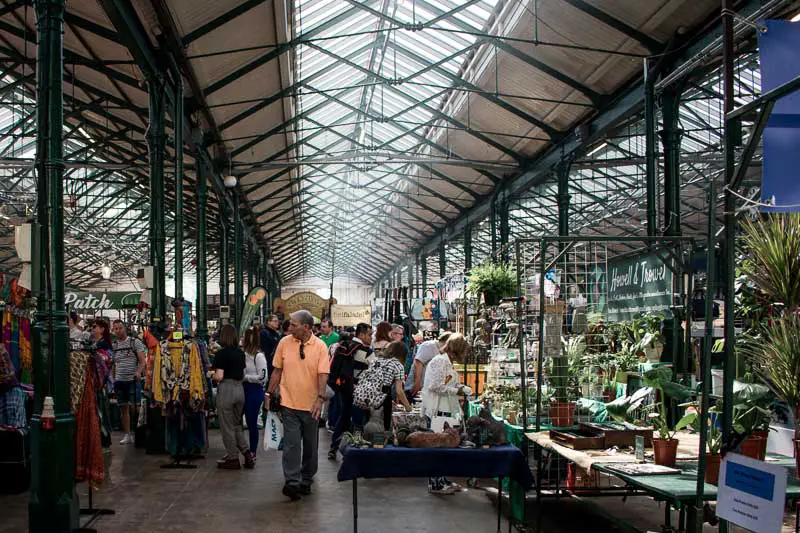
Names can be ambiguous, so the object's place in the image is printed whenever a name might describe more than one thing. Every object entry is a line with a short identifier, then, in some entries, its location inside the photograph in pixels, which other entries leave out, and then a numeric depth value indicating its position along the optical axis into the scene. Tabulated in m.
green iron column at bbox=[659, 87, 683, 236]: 11.55
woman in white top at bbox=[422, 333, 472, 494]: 7.26
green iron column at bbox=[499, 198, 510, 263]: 20.77
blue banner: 3.72
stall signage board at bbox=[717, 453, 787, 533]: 3.36
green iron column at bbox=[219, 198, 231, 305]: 20.42
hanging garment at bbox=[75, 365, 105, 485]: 6.53
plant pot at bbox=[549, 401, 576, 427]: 6.96
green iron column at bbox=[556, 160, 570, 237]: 16.69
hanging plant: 10.24
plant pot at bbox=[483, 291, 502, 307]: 10.28
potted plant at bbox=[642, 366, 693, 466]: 5.16
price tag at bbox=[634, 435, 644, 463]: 5.33
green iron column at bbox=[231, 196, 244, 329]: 21.03
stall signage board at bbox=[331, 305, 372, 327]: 25.91
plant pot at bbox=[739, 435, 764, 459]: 4.77
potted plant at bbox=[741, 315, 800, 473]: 4.42
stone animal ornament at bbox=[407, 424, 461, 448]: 5.93
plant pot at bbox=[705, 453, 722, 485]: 4.74
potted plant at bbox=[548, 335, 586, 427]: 6.96
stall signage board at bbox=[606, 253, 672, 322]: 8.95
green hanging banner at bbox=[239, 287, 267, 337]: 15.59
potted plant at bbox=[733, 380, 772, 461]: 4.68
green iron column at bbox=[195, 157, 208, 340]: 14.20
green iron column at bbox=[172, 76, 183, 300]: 11.66
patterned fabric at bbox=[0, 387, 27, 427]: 7.73
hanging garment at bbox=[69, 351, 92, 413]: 6.55
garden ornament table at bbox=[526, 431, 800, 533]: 4.36
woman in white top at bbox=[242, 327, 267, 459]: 9.26
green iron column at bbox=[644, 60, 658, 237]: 11.59
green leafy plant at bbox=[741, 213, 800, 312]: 4.58
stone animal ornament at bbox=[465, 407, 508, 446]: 6.12
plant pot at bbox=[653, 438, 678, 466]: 5.16
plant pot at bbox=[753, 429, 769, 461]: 4.79
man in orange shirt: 7.32
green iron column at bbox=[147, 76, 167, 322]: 10.88
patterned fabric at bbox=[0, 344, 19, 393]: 7.47
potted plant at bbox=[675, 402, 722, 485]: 4.76
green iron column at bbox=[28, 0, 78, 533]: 5.85
